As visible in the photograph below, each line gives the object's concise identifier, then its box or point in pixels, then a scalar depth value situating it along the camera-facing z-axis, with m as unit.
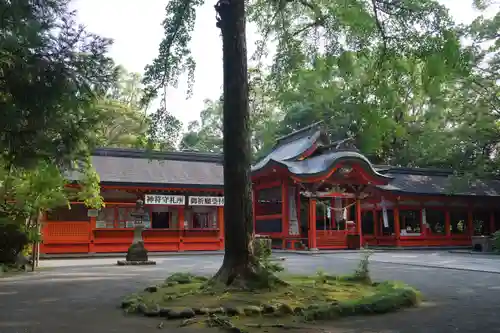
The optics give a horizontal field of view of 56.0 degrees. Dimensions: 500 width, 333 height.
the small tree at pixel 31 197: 12.30
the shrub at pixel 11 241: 12.95
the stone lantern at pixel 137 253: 15.81
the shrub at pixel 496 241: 21.56
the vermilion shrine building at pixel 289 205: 21.83
